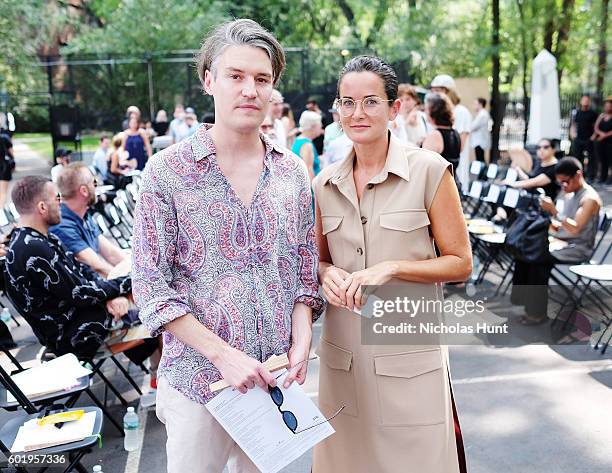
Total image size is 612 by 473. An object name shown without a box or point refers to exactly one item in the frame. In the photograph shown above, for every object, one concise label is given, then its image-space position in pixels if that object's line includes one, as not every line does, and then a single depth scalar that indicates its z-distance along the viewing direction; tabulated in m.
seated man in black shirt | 4.41
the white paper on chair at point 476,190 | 9.55
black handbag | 6.37
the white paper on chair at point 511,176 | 9.89
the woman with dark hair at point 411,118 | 9.09
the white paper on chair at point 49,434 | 3.39
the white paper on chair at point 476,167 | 11.63
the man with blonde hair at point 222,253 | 2.04
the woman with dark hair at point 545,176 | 8.83
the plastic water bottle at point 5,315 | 6.89
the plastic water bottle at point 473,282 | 7.70
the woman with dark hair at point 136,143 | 13.69
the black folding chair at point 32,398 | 3.80
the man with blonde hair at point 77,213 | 5.45
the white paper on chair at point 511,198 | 7.75
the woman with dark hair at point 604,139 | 15.73
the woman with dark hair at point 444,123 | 7.11
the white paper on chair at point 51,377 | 3.98
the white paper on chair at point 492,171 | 10.96
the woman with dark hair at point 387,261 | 2.37
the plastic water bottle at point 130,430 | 4.43
